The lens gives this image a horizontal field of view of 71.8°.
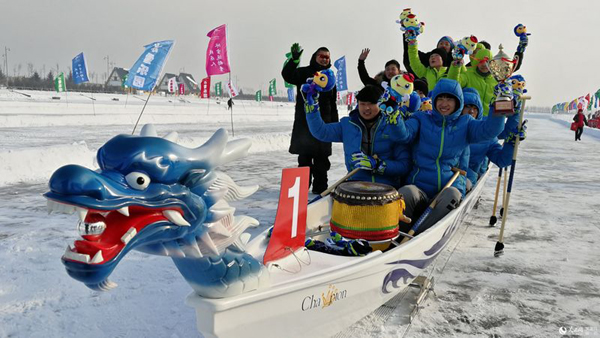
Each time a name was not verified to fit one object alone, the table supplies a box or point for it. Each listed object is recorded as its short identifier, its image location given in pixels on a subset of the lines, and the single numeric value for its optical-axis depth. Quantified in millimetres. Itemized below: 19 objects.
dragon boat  1346
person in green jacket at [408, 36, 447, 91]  5848
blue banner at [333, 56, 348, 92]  21359
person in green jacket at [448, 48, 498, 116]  5676
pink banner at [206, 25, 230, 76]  11984
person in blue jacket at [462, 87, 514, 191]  4215
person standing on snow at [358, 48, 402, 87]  5672
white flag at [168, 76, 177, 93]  45719
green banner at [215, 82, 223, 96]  58869
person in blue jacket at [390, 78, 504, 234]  3557
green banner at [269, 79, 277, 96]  51750
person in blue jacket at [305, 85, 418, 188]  3732
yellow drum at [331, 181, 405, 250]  2863
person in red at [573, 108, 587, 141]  17766
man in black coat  5543
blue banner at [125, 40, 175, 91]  8375
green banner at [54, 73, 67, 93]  32744
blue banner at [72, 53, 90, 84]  28047
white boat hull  1737
